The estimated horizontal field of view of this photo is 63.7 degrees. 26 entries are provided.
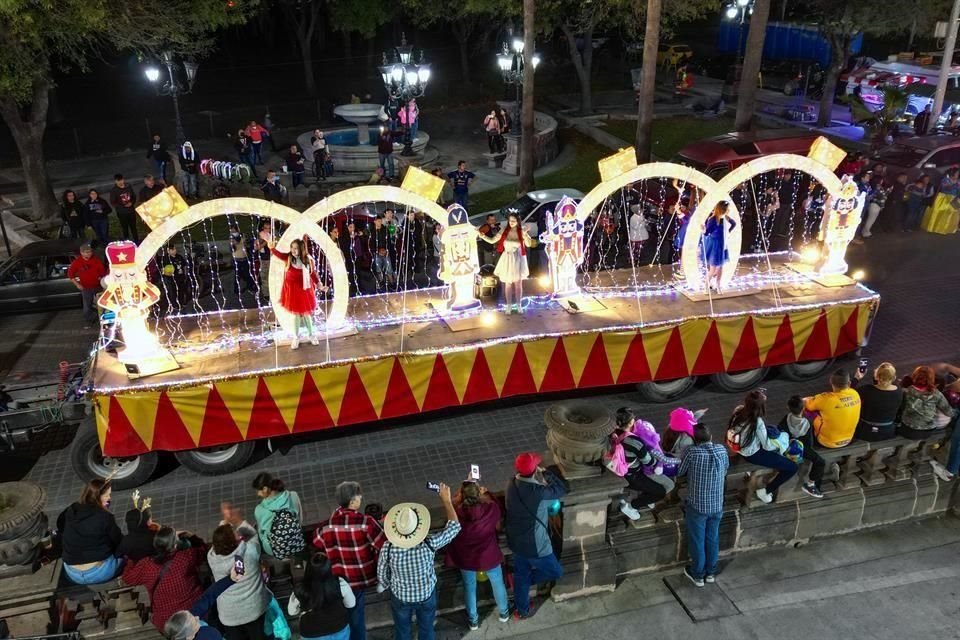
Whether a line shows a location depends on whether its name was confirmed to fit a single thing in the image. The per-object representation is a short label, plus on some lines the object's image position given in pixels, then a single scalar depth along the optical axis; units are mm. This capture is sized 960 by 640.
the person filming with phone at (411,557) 6562
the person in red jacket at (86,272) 14469
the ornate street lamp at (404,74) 20828
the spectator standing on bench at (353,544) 6848
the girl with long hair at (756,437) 8094
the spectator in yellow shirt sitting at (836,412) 8484
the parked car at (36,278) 15656
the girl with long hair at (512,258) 12094
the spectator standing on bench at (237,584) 6449
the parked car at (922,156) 20188
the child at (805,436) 8250
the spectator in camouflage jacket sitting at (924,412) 8977
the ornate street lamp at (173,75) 19484
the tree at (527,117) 19250
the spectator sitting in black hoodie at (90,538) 7000
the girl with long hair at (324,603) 6133
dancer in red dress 10883
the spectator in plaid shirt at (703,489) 7527
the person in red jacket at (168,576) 6586
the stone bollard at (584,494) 7637
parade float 10422
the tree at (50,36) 16094
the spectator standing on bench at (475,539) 7012
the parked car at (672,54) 40688
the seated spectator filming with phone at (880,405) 8727
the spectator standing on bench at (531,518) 7148
